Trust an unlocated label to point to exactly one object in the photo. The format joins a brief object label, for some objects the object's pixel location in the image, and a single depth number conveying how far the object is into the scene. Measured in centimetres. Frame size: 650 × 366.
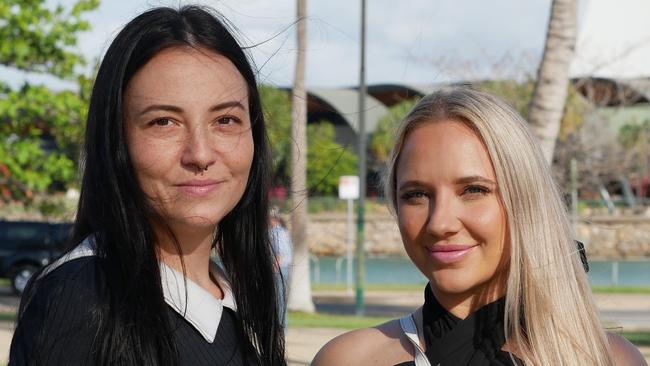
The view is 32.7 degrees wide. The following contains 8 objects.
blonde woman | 266
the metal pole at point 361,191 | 1866
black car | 2304
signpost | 2286
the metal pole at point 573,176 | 2829
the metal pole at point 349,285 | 2470
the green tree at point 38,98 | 1475
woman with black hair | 243
